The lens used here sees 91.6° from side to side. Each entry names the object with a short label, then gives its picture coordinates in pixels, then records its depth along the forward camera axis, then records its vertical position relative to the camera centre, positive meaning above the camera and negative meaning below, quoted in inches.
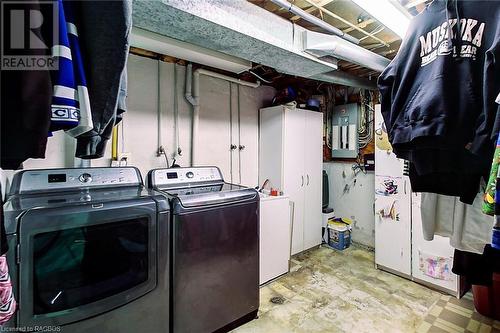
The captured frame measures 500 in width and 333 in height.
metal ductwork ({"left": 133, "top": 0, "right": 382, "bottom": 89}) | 55.7 +35.8
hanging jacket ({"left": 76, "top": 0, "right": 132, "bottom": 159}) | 24.3 +12.2
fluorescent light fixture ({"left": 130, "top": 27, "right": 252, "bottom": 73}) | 75.6 +41.6
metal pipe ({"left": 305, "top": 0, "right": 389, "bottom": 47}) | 68.5 +45.5
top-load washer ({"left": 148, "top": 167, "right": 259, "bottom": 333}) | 67.2 -26.0
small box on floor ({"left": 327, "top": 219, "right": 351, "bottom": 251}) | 142.6 -40.5
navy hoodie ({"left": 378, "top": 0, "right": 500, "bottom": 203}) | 35.5 +11.7
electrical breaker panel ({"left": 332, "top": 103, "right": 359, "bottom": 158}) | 145.4 +21.9
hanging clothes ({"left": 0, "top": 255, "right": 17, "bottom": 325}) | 27.6 -14.9
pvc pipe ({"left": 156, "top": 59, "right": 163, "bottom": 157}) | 103.9 +25.2
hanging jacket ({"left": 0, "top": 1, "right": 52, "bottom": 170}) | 18.8 +4.6
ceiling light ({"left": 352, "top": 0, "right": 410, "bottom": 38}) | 57.3 +38.2
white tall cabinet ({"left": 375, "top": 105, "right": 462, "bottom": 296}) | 98.3 -30.7
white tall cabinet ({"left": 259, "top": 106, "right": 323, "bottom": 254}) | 126.4 +2.8
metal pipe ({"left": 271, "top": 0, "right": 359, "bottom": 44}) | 60.7 +41.9
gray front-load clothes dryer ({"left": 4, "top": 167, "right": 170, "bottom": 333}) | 46.8 -19.1
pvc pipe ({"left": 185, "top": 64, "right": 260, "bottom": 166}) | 109.7 +32.1
